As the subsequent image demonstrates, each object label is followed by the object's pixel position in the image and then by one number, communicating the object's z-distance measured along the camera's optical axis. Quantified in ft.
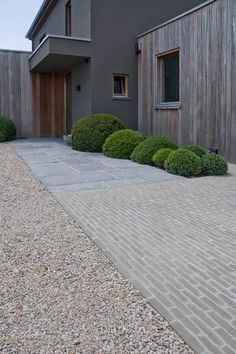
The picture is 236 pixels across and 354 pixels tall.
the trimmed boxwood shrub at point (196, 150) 25.21
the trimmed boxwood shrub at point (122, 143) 29.35
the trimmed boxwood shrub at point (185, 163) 22.91
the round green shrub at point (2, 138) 42.38
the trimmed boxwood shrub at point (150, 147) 26.50
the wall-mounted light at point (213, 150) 27.45
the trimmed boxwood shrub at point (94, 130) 32.81
